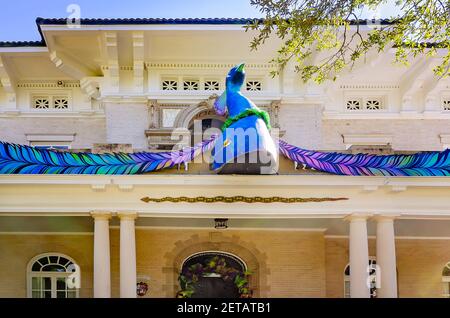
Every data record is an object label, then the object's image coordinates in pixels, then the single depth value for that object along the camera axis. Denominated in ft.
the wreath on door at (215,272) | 52.44
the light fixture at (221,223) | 48.32
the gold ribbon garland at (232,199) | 43.68
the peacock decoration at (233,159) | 43.04
